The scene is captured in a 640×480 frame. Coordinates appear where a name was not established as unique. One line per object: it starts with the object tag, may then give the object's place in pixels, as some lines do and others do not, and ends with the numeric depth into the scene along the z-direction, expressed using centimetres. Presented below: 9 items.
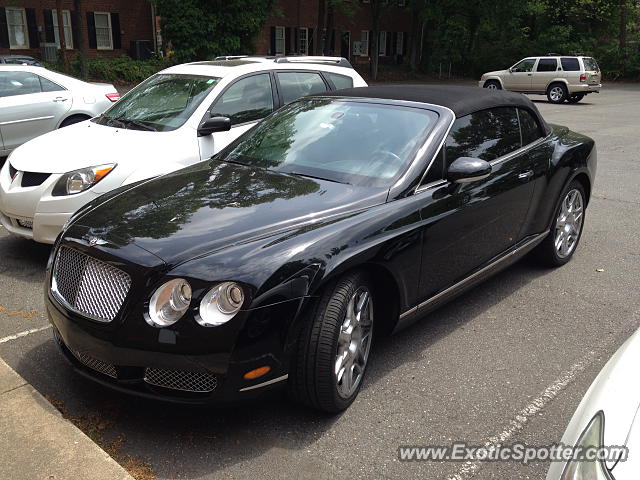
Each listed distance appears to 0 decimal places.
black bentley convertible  287
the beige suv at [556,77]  2527
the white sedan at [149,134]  517
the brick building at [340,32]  3691
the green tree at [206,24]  2586
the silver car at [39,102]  860
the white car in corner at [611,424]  172
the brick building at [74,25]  2792
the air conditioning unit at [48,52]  2823
